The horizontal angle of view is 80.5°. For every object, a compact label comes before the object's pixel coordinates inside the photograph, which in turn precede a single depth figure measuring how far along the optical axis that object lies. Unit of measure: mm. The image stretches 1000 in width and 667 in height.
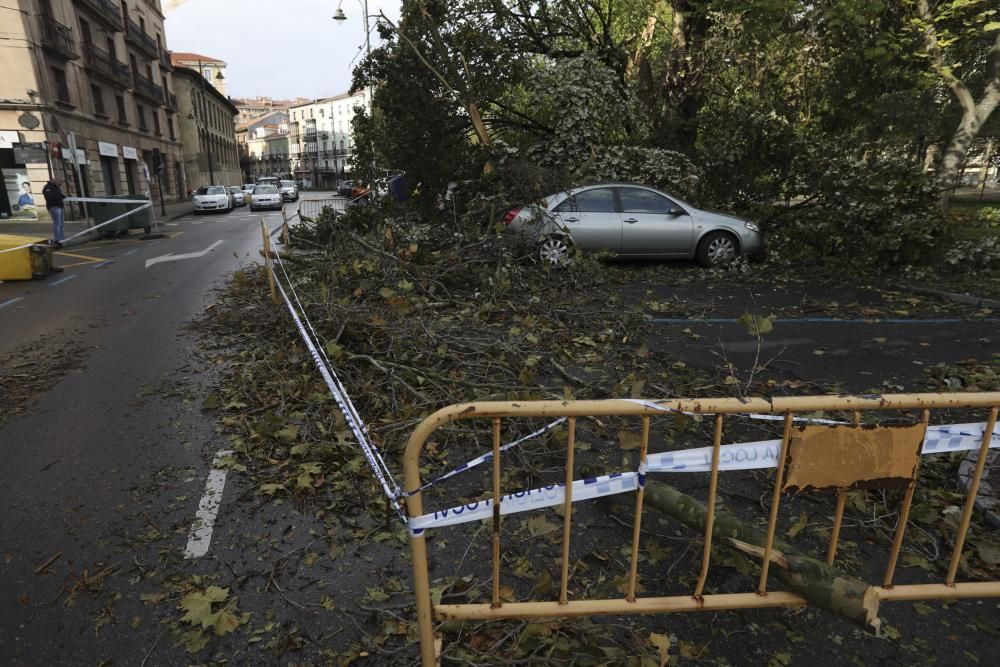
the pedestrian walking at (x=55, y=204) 16000
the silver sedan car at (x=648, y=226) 9844
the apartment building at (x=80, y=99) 23031
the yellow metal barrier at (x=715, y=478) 1979
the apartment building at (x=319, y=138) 109125
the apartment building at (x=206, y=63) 74400
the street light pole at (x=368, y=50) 11541
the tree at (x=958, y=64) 11555
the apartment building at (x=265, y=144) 125875
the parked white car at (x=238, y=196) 37247
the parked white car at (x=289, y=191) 43844
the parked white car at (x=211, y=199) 29361
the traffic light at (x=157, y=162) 26359
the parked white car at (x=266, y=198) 31016
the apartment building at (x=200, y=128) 51875
